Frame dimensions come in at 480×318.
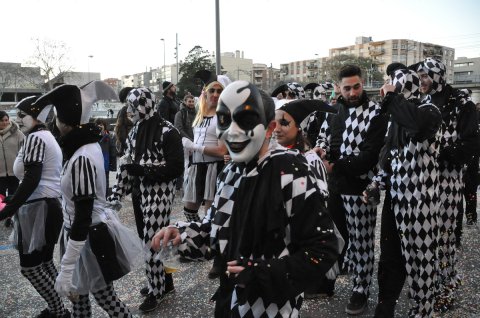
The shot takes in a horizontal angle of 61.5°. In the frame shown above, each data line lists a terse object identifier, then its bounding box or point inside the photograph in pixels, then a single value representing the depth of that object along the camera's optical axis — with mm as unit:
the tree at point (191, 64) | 42969
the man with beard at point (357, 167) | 3766
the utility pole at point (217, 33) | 10758
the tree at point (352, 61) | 69938
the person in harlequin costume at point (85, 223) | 2658
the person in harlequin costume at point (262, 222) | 1577
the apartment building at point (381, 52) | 115125
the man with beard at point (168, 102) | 9047
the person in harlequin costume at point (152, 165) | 3885
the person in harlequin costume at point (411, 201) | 3064
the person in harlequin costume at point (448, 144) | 3723
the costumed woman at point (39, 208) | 3328
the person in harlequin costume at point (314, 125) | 5324
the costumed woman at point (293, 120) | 2961
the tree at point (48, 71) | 45375
